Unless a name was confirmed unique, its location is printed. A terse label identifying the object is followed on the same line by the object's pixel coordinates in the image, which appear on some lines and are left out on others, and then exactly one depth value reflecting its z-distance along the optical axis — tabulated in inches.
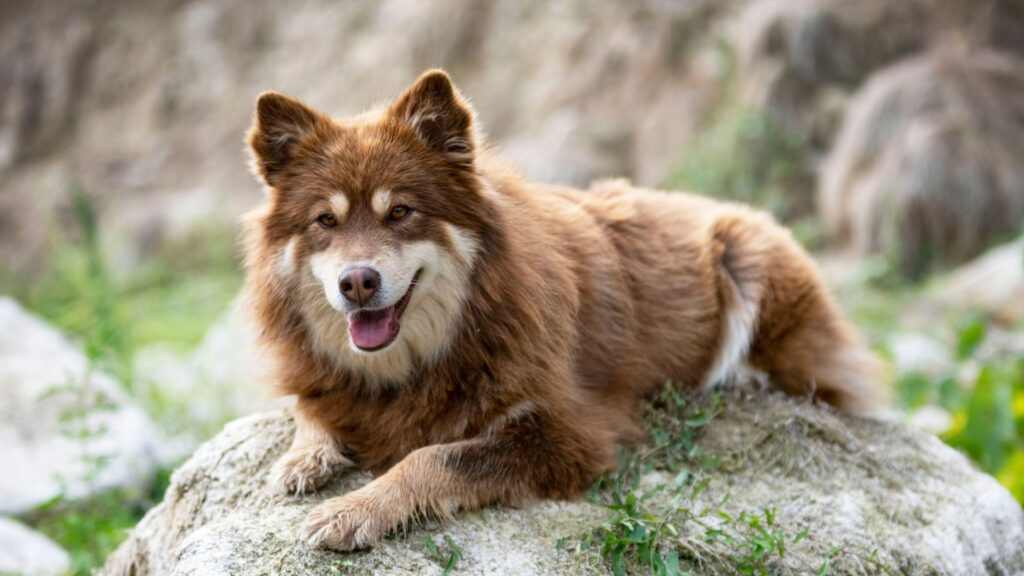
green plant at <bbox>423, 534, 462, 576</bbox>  142.6
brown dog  154.6
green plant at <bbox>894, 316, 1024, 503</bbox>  258.7
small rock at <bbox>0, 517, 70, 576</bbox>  216.4
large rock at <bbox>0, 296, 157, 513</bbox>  251.4
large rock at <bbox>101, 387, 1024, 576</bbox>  143.8
